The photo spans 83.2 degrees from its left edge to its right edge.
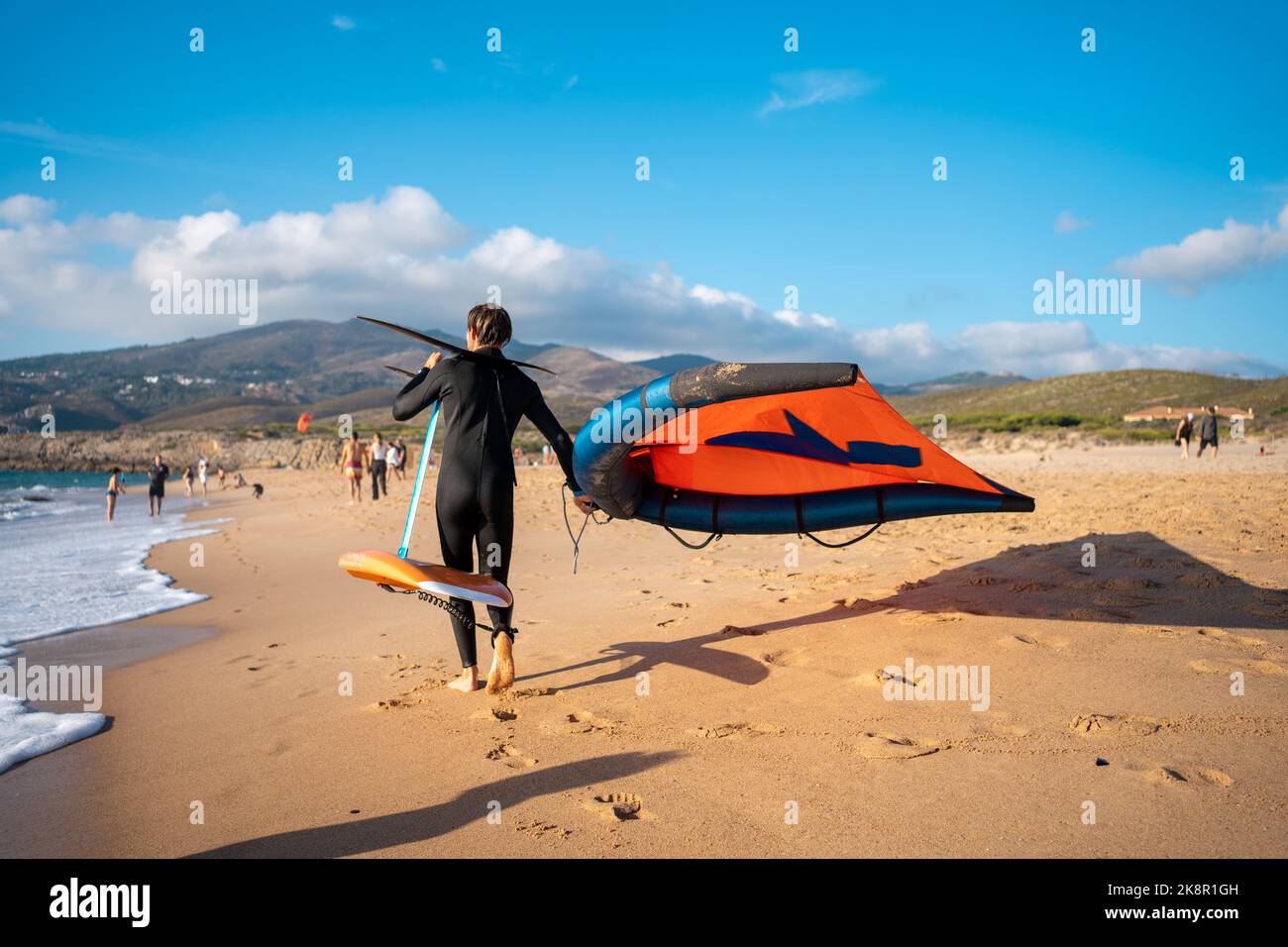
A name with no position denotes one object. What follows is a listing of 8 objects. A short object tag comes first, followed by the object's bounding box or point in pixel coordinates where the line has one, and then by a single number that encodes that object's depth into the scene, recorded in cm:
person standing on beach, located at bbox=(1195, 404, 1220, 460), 1984
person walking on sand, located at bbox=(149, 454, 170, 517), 2177
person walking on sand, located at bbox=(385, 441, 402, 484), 2577
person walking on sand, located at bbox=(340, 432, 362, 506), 1909
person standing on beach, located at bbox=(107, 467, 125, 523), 1983
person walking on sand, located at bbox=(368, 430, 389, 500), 1958
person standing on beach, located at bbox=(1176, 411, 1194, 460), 1972
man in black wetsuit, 379
